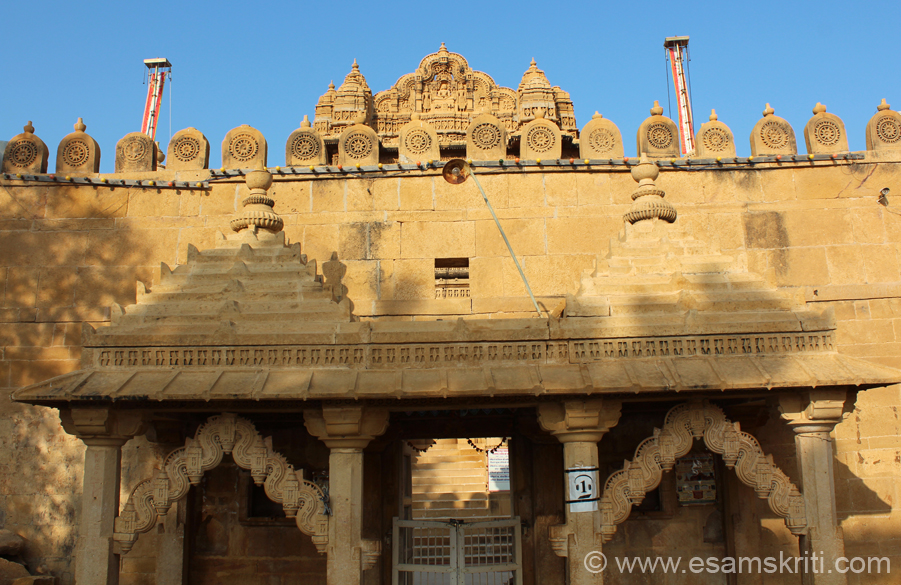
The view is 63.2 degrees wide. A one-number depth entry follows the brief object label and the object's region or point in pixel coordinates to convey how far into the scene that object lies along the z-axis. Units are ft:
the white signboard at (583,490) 23.57
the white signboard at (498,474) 61.62
